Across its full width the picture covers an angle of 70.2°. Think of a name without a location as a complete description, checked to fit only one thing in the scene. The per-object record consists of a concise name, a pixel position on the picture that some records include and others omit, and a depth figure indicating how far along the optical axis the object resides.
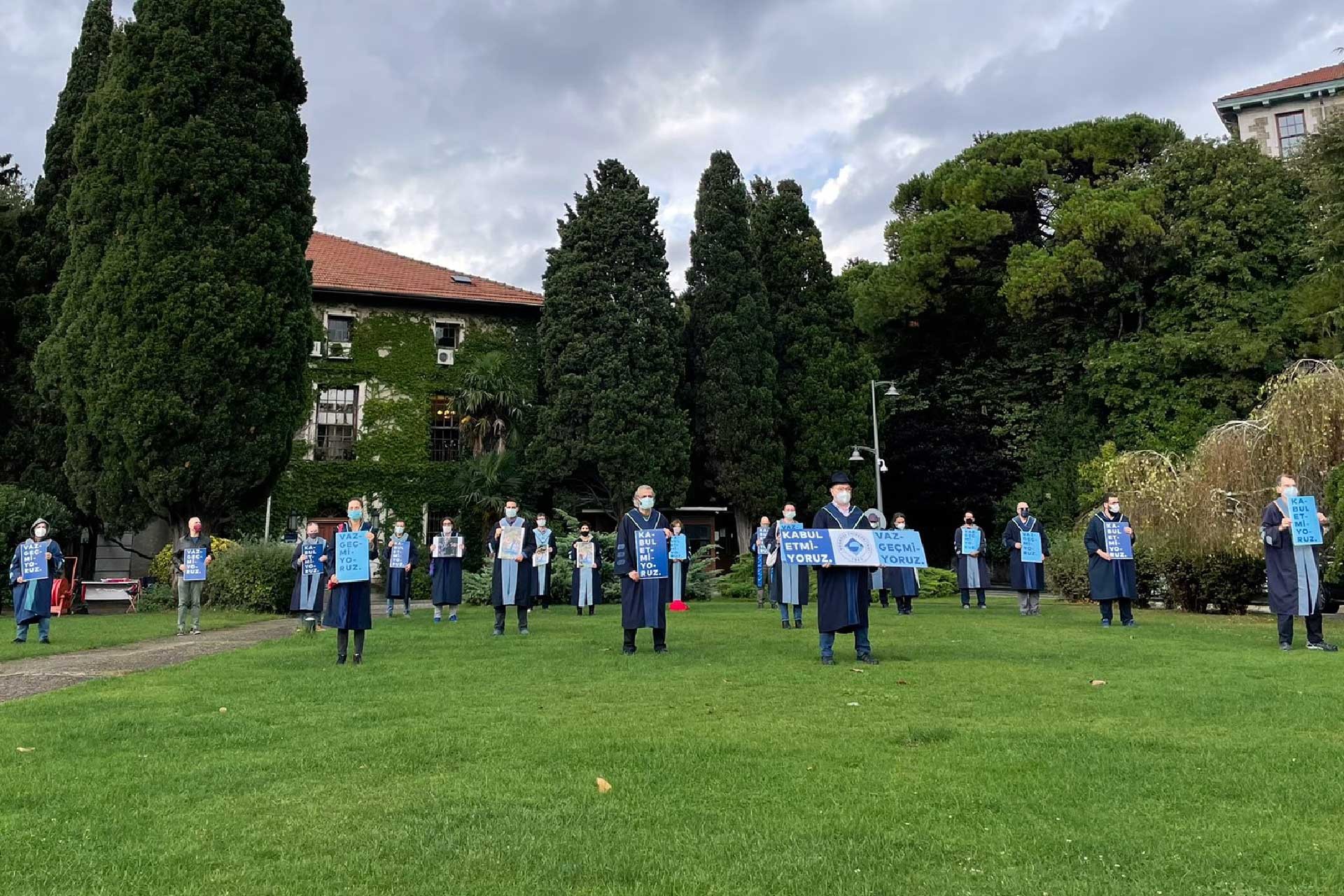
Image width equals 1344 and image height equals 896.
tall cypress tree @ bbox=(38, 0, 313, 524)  23.88
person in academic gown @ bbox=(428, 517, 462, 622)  18.97
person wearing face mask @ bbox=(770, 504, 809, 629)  16.59
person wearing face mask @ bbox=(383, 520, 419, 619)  21.03
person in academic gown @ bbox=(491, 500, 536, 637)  15.35
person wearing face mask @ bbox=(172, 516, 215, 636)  16.55
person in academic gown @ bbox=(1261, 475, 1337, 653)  11.65
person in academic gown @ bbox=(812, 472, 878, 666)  10.39
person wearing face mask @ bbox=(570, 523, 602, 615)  21.95
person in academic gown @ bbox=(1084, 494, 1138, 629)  15.80
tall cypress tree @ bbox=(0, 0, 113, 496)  26.86
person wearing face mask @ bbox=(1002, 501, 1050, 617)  19.12
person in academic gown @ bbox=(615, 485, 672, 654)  11.65
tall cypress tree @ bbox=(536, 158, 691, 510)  33.09
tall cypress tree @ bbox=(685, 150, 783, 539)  35.38
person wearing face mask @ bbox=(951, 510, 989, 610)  22.19
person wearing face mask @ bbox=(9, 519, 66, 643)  14.95
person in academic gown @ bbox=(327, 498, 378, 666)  10.88
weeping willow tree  17.20
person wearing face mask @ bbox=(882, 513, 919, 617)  19.14
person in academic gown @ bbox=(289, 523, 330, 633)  12.33
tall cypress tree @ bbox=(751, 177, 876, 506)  37.00
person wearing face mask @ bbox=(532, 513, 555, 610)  22.14
